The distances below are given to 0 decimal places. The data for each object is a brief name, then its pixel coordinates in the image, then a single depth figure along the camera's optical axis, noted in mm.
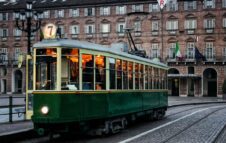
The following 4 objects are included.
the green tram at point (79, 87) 13242
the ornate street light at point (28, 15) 23397
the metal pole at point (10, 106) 17219
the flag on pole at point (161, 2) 32375
